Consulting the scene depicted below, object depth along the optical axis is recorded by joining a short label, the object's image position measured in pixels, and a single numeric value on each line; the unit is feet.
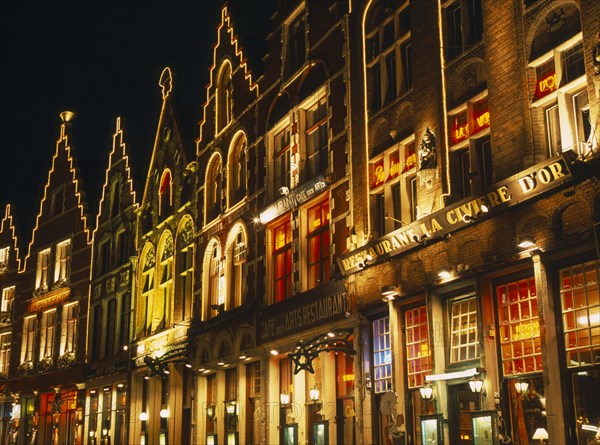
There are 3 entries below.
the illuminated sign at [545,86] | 51.65
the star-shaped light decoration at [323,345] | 68.54
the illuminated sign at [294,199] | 76.13
